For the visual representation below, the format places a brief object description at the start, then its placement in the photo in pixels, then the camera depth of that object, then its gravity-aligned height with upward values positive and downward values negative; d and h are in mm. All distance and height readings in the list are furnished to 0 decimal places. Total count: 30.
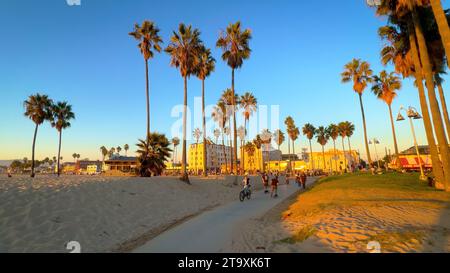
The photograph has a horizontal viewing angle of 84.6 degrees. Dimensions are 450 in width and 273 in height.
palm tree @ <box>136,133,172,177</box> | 27812 +2137
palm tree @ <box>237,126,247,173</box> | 84625 +13820
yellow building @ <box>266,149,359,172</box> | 125844 +2814
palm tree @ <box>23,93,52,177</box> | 41125 +11294
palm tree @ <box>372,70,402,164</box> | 40344 +12427
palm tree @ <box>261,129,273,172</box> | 97188 +12504
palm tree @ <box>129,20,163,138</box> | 30750 +16879
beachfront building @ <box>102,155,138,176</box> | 58856 +2808
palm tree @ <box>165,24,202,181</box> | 28448 +14097
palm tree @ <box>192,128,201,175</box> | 123000 +19113
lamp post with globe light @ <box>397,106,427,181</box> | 23625 +4646
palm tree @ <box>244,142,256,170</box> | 100988 +8942
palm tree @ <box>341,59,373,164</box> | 41531 +14934
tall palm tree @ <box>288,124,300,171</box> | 82438 +11134
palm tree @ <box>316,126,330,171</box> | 85512 +10414
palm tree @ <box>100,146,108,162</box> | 162500 +15311
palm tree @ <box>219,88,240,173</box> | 52966 +15106
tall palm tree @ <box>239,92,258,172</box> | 55156 +14980
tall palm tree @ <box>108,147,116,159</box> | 164425 +15924
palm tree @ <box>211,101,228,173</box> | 56969 +13191
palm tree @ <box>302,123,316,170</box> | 85750 +12428
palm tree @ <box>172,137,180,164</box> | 120625 +14883
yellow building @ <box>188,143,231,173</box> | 154900 +8717
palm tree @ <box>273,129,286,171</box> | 96962 +12374
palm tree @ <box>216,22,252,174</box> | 34375 +17406
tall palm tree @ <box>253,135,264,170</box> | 94000 +10516
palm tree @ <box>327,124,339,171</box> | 79188 +11229
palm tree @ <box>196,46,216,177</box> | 34975 +14825
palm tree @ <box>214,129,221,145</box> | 119262 +17945
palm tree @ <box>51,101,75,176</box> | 45219 +11213
